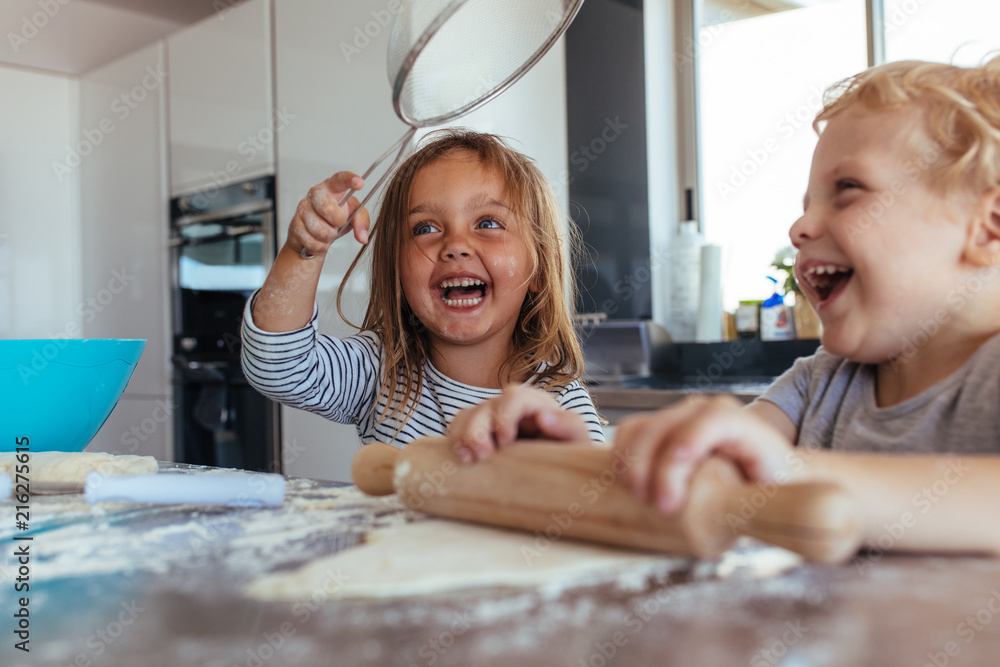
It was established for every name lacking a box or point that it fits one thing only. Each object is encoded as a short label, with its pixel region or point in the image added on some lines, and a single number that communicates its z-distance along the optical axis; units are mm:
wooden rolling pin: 355
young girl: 1003
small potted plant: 1962
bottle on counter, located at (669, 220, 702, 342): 2201
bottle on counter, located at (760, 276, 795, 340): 2023
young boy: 615
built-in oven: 2500
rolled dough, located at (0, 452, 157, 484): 671
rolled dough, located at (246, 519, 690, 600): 374
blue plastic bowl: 809
